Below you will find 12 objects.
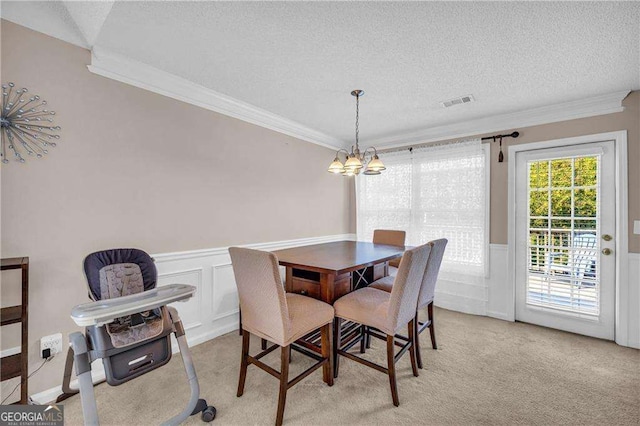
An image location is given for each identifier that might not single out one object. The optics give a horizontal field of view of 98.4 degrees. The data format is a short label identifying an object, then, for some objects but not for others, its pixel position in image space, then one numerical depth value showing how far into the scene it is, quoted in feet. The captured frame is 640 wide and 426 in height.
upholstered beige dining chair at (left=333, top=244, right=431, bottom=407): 5.85
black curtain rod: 10.51
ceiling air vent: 9.11
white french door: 9.16
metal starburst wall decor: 5.45
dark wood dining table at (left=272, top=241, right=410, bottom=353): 6.55
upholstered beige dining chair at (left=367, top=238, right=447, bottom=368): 6.98
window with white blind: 11.24
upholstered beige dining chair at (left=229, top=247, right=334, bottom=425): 5.36
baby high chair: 4.39
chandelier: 8.18
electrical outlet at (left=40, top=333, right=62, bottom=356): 5.93
